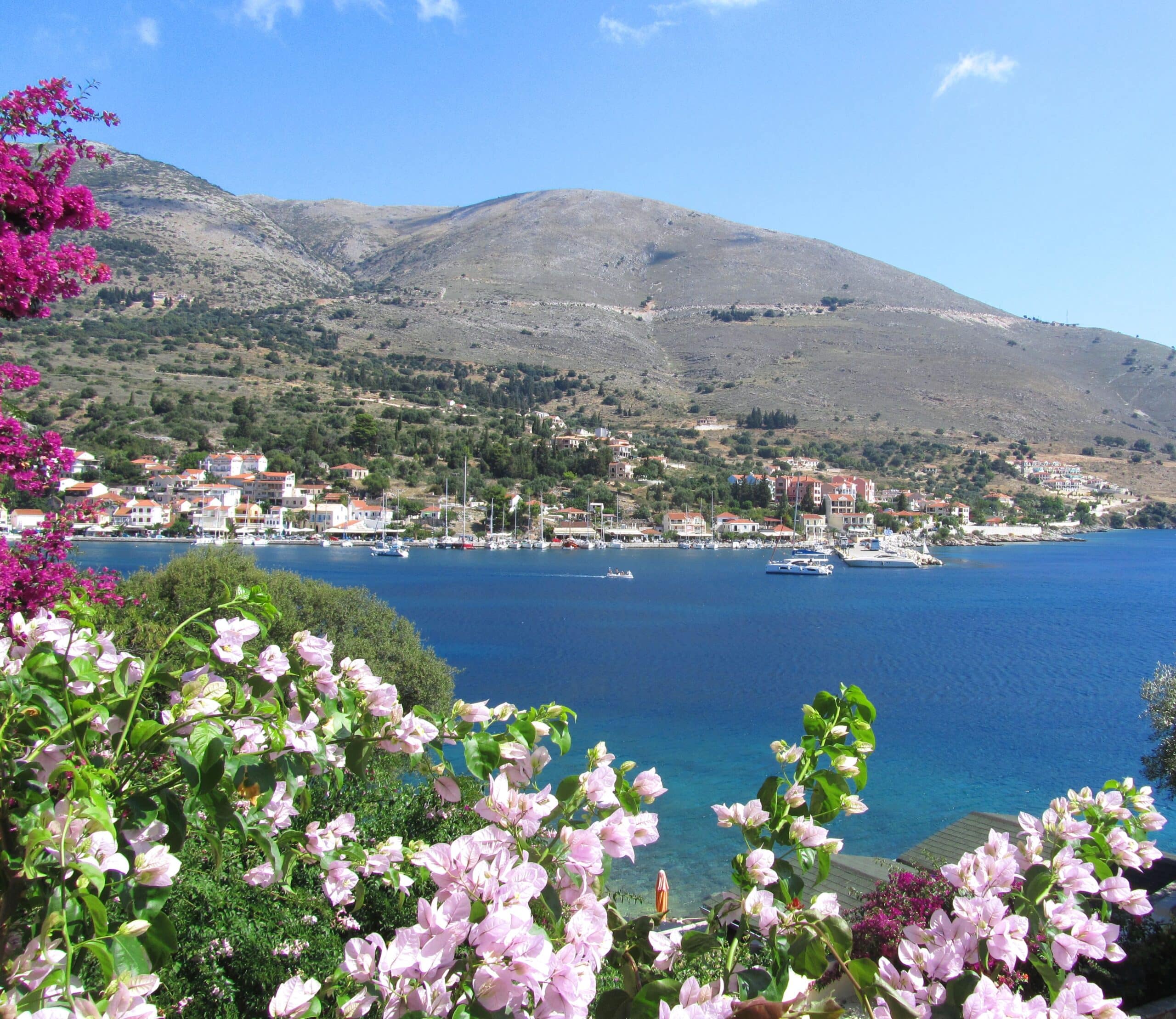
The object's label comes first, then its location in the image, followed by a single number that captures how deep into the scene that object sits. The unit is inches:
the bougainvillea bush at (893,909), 189.6
